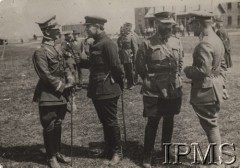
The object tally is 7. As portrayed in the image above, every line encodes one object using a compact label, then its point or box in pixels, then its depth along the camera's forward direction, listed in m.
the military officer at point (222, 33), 11.86
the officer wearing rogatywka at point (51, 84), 4.59
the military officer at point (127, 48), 10.45
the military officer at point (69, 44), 9.34
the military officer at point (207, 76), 4.25
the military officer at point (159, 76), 4.62
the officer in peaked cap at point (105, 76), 4.78
